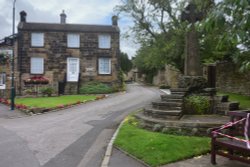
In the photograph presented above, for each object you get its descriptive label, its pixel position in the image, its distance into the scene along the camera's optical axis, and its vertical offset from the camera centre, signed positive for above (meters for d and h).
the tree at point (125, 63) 44.00 +4.05
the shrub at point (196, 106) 7.30 -0.93
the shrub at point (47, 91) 18.50 -1.10
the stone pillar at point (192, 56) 7.95 +1.05
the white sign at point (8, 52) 17.27 +2.53
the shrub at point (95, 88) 19.60 -0.81
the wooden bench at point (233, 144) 3.81 -1.29
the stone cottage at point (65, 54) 20.39 +2.72
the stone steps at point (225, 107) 7.05 -0.93
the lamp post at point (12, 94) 13.64 -1.05
